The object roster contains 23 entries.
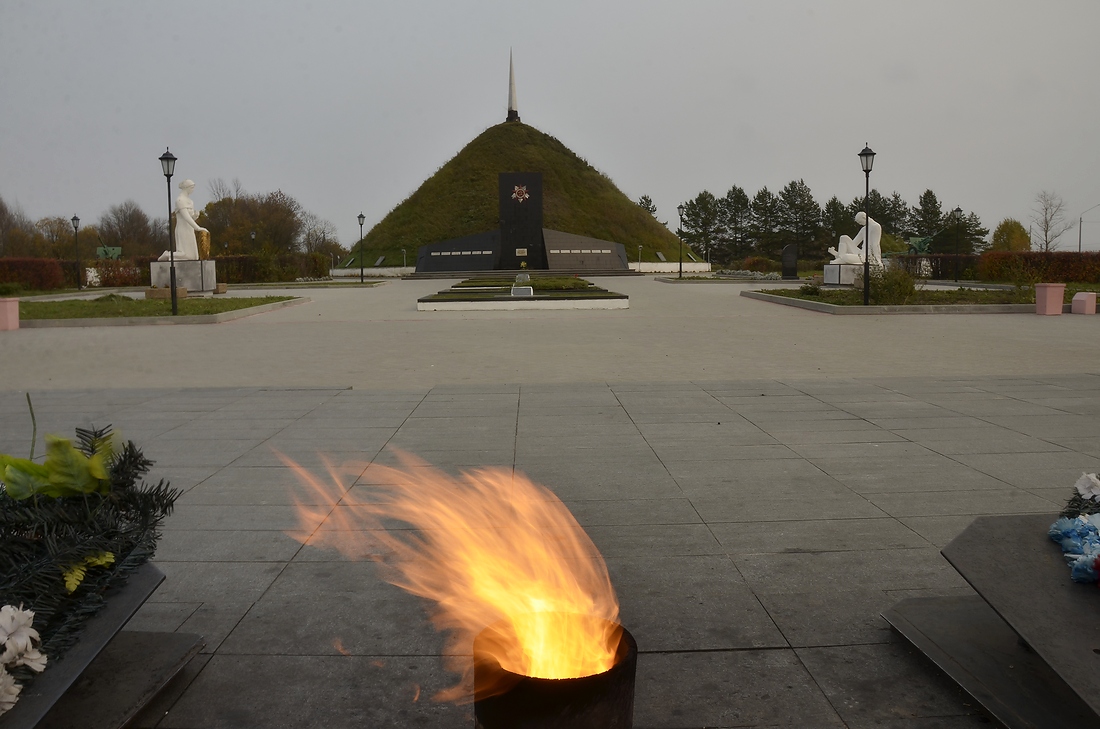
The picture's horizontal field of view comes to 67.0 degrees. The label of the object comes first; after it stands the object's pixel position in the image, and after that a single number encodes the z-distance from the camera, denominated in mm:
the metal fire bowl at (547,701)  1718
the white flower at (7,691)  1754
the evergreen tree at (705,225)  92125
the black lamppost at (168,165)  18828
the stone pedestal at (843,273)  34716
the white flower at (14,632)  1792
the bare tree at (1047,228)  64750
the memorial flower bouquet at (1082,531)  2289
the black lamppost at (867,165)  20188
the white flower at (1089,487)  2543
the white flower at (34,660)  1820
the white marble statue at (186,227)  30934
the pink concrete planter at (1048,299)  19750
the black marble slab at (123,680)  2256
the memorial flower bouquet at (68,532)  2020
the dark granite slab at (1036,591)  2018
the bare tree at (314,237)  81000
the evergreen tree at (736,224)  91062
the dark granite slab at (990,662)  2287
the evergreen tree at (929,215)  83938
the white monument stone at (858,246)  33250
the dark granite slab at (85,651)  1842
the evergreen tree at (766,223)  86875
